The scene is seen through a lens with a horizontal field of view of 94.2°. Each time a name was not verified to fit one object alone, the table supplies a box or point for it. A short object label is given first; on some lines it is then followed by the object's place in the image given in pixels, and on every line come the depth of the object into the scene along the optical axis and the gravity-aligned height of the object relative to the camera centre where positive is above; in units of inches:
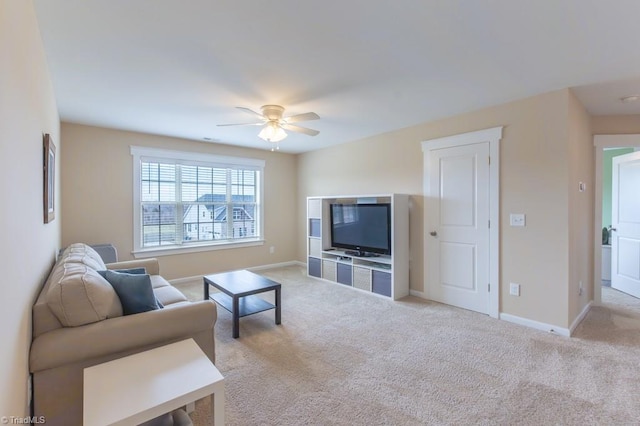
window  182.1 +7.8
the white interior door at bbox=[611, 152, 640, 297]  160.4 -6.6
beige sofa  58.6 -26.1
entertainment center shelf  160.6 -20.2
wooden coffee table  116.5 -32.3
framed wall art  86.8 +11.1
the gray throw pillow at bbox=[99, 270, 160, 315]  72.7 -19.9
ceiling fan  127.6 +39.4
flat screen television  165.2 -9.4
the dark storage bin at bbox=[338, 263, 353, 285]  180.1 -38.1
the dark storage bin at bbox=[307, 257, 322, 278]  199.8 -37.1
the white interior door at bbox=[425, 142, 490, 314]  137.1 -6.5
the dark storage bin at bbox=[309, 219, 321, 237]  201.8 -10.6
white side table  45.5 -29.9
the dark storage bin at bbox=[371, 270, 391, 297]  159.9 -38.6
